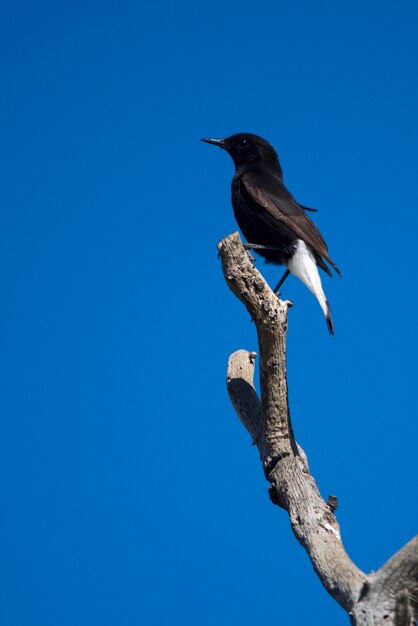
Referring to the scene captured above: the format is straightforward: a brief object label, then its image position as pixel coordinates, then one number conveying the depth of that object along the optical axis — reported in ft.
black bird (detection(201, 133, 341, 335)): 35.58
